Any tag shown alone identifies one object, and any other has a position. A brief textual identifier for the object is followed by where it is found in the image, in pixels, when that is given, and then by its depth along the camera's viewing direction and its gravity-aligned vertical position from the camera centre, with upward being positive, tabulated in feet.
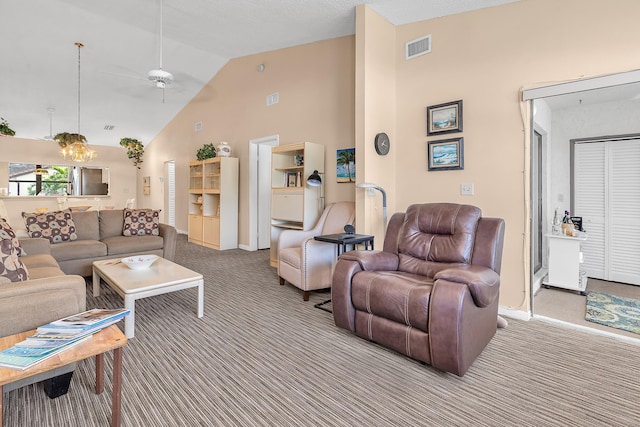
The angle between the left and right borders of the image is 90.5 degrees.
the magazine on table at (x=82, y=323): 5.03 -1.86
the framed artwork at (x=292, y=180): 15.76 +1.42
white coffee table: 8.18 -2.00
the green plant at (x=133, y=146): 27.48 +5.57
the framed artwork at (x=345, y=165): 14.02 +1.93
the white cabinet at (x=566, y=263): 11.95 -2.14
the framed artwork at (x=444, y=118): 10.73 +3.13
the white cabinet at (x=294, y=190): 14.58 +0.90
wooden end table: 4.17 -2.05
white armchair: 11.20 -1.64
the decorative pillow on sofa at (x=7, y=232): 8.57 -0.62
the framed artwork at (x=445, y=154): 10.76 +1.88
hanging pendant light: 19.16 +3.99
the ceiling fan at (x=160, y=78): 13.88 +5.88
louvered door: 12.35 +0.08
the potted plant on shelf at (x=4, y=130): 18.84 +4.82
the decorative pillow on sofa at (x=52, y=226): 12.84 -0.65
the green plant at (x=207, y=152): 21.76 +3.97
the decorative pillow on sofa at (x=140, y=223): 15.08 -0.65
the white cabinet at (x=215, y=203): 20.62 +0.43
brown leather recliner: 6.27 -1.74
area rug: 9.10 -3.29
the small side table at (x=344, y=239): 9.82 -0.98
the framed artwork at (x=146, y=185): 33.19 +2.56
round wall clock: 11.68 +2.40
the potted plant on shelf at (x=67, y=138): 19.13 +4.33
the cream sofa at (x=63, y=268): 5.35 -1.59
